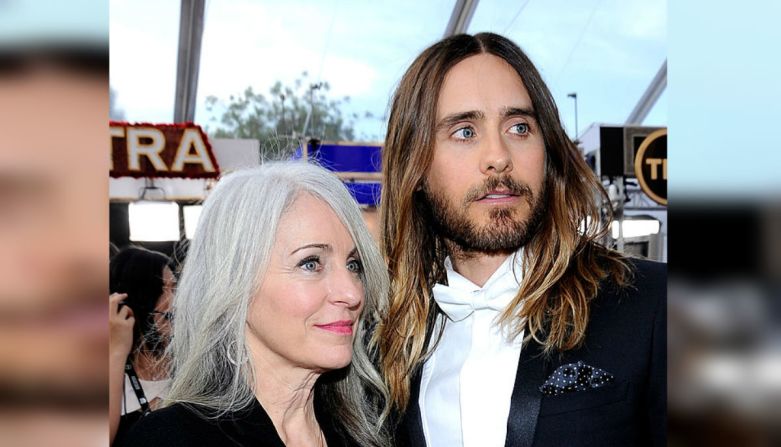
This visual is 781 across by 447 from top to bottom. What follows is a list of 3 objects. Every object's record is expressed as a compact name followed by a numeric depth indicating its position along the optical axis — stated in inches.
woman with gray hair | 64.0
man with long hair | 62.8
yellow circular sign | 238.8
